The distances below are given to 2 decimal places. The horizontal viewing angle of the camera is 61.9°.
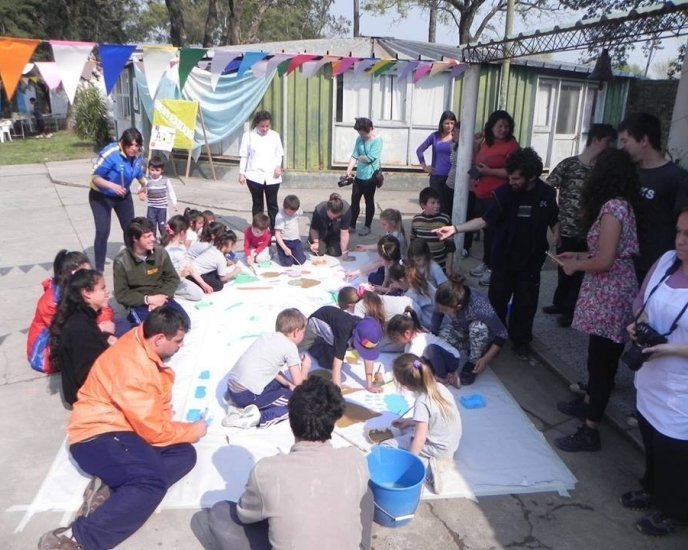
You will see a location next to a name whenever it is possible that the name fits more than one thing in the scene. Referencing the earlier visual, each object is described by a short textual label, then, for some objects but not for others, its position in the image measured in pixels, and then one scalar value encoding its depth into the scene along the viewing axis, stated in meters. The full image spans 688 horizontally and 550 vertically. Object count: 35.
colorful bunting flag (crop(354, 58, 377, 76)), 7.72
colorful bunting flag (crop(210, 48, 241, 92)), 7.19
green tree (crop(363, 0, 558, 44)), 20.56
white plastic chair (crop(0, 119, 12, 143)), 20.52
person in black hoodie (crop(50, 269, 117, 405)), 3.50
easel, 11.92
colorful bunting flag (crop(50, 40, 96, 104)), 5.89
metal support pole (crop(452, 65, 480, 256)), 6.48
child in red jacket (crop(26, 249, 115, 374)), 4.04
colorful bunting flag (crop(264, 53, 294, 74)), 7.16
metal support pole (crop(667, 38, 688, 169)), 4.56
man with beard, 4.38
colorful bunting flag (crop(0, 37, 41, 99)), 5.41
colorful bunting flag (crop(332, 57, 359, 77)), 7.68
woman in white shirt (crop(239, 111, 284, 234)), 7.30
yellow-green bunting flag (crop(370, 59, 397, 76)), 7.56
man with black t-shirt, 3.58
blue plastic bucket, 2.81
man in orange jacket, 2.87
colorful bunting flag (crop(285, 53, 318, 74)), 7.32
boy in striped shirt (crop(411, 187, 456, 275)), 5.75
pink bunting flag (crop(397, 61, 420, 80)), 8.18
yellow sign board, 11.63
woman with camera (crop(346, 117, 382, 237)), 7.73
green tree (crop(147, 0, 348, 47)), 18.81
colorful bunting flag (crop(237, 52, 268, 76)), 7.11
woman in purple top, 7.17
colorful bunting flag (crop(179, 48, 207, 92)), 6.68
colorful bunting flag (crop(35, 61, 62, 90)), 6.13
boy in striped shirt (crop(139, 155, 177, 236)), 6.90
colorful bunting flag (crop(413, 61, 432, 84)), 8.05
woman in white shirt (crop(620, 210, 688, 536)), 2.66
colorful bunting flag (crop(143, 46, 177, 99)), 6.51
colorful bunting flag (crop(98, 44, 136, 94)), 6.08
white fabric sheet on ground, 3.17
